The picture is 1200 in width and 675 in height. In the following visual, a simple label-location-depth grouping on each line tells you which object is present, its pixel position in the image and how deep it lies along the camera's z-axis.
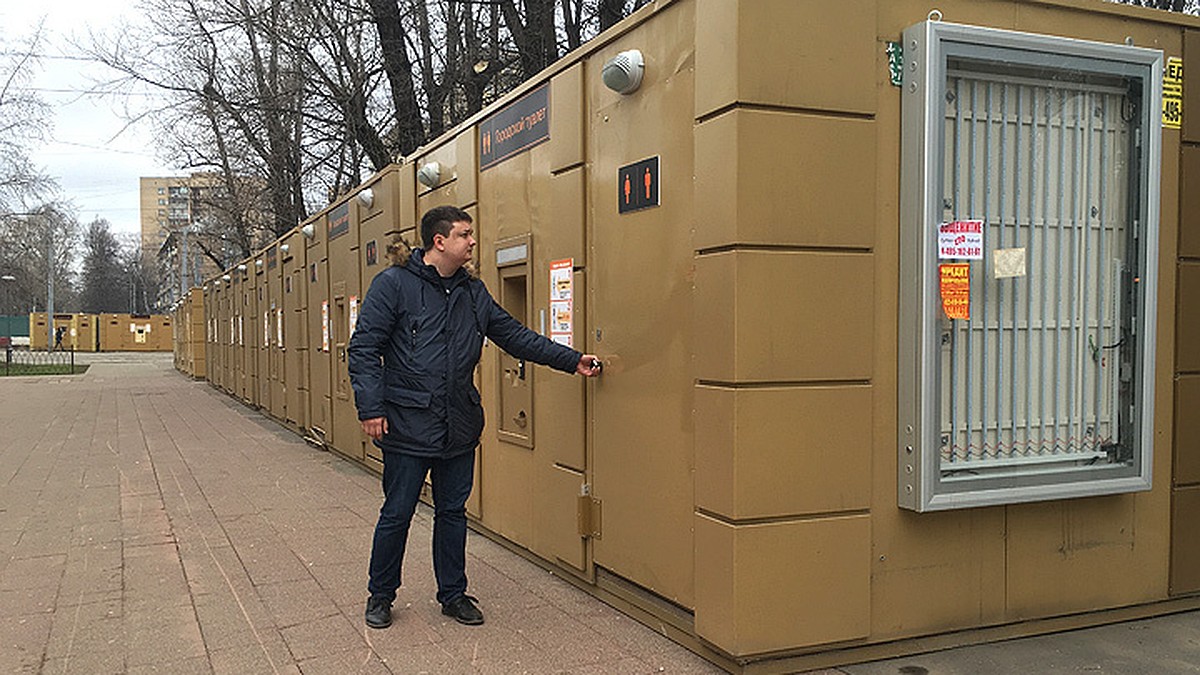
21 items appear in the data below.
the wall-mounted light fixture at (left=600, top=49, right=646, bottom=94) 4.51
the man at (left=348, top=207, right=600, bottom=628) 4.54
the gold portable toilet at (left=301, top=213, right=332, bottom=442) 11.84
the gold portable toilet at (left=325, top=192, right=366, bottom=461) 10.28
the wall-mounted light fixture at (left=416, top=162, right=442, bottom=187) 7.59
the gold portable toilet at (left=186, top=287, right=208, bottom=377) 31.53
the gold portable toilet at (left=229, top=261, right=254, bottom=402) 20.17
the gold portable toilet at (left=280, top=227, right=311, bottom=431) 13.47
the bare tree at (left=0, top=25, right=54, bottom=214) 24.75
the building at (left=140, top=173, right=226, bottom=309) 29.50
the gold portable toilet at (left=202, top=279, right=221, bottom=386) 27.48
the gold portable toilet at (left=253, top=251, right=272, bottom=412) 17.16
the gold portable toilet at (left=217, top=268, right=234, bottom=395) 22.52
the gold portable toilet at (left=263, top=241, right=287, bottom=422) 15.67
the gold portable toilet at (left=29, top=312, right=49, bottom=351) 62.19
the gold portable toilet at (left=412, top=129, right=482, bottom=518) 6.81
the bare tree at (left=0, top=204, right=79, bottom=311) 30.34
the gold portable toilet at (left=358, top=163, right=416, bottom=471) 8.41
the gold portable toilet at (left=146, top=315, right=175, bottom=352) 65.25
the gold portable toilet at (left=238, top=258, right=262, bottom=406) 19.09
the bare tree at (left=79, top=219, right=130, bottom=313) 87.75
